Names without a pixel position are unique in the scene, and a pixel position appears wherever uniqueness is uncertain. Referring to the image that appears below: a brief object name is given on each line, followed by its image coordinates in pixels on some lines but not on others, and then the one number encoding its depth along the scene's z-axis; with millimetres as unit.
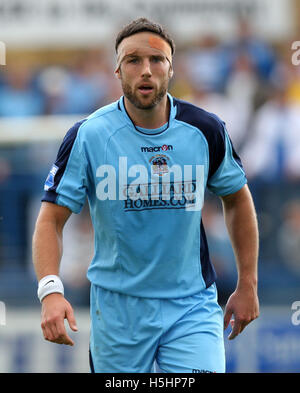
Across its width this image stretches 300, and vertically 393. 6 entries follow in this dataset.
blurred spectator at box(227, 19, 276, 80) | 10617
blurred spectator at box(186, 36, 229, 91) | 10523
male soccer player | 4230
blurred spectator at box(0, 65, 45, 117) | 10383
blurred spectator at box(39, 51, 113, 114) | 10305
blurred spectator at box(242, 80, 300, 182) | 8852
